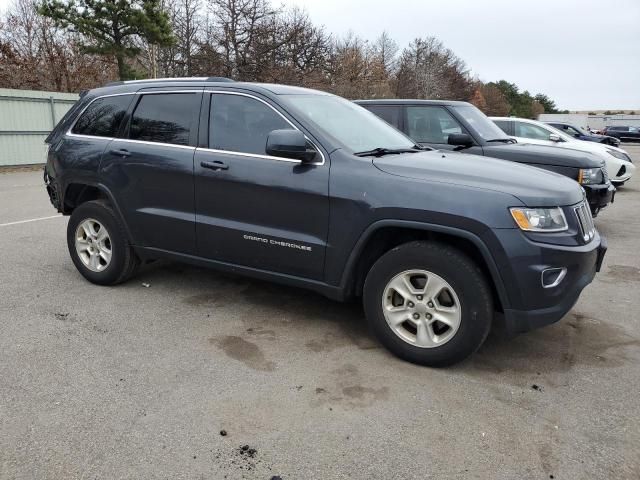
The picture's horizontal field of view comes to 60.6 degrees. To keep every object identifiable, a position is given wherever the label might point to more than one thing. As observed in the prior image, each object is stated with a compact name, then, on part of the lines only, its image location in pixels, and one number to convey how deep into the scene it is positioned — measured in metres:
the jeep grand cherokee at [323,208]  3.30
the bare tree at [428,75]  48.62
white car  11.14
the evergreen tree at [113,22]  24.56
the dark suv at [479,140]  7.12
